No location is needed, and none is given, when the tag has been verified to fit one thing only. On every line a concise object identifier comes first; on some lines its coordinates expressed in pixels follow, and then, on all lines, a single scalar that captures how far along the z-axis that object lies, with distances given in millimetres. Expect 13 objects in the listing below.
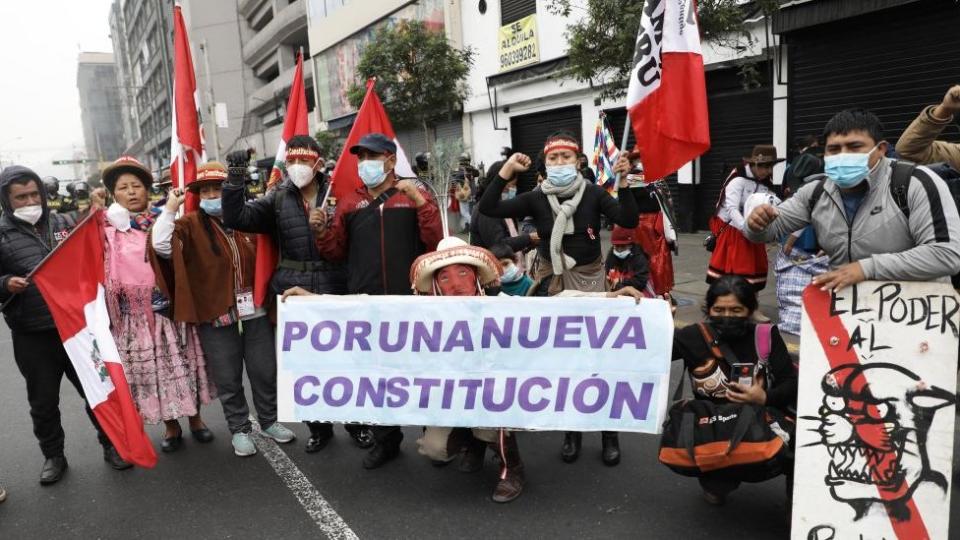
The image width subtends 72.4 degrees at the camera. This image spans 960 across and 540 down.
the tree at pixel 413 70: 15219
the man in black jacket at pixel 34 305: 3908
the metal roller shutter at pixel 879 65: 8641
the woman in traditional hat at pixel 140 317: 4219
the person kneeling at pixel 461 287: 3520
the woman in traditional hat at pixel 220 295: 4074
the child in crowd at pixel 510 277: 4453
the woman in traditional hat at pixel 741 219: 5840
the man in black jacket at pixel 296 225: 4117
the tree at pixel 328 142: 24734
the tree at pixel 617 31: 7984
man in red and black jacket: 4012
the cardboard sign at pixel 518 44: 16031
